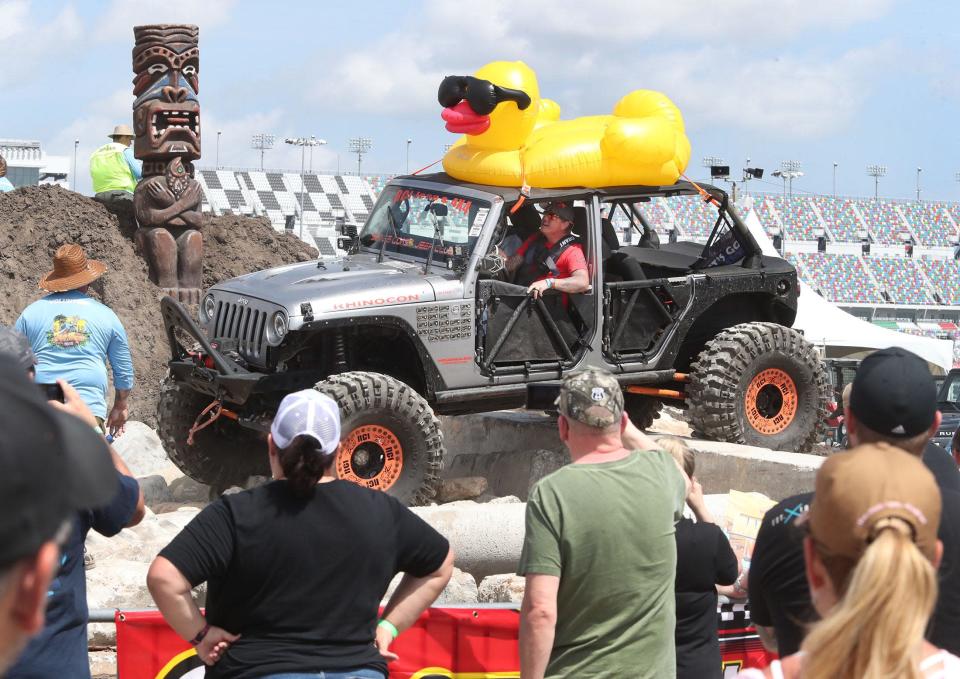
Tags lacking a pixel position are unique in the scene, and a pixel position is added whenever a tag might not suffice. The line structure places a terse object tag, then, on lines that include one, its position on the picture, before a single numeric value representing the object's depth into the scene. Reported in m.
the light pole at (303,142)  94.86
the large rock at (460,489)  17.63
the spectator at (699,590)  7.61
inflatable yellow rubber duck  17.08
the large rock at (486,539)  13.14
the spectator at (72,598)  6.47
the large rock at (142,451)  20.49
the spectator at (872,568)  3.56
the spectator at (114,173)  29.78
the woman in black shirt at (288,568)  6.20
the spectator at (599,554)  6.70
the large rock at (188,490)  18.64
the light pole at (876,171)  146.87
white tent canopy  41.69
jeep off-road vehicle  15.65
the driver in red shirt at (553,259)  16.69
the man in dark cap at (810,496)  5.41
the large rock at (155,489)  18.17
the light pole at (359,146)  125.80
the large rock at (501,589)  10.81
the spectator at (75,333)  13.22
